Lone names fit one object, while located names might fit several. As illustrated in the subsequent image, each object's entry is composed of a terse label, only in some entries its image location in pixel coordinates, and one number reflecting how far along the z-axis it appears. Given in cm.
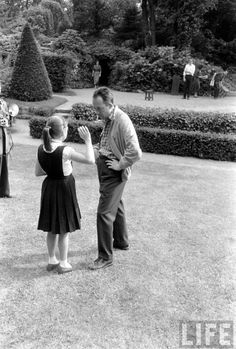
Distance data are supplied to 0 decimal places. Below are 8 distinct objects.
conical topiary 1650
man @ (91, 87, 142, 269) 396
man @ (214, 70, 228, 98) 2084
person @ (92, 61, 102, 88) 2491
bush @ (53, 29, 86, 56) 2547
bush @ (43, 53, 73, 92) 2095
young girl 373
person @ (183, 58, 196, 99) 1903
